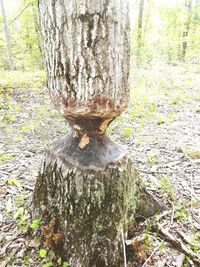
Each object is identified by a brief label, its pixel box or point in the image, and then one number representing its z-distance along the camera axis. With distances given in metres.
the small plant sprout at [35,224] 1.62
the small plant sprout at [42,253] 1.48
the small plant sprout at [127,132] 3.27
